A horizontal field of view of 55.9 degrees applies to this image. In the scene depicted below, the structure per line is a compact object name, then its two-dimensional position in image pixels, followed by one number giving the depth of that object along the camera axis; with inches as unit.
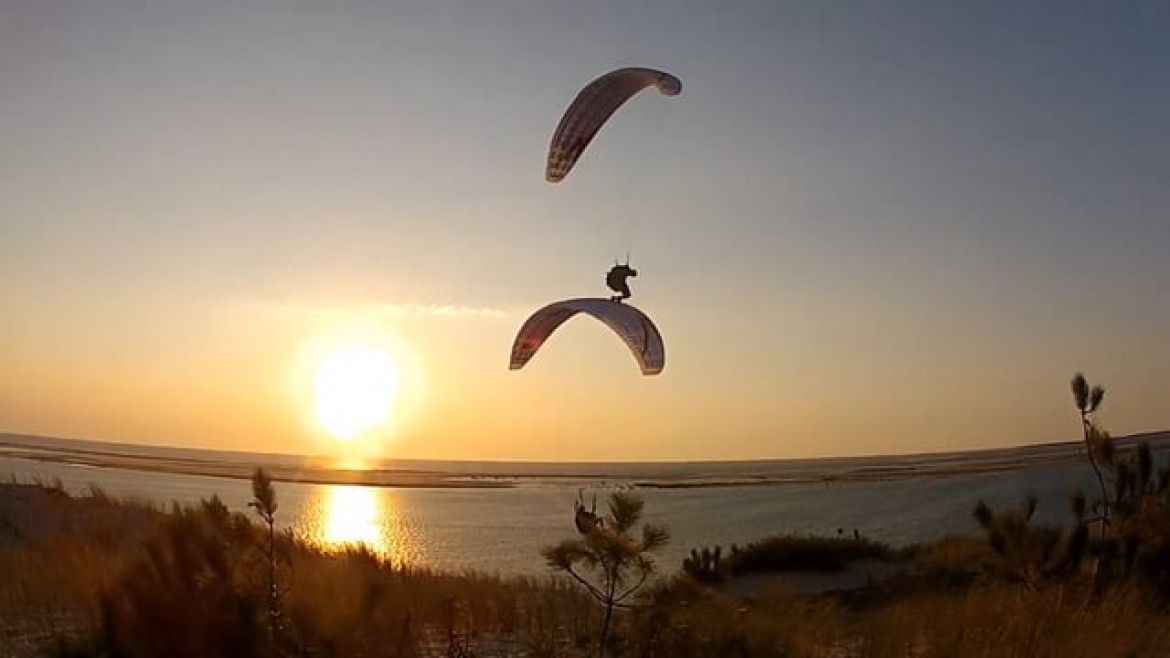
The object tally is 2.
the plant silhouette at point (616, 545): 308.2
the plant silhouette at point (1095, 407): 488.7
